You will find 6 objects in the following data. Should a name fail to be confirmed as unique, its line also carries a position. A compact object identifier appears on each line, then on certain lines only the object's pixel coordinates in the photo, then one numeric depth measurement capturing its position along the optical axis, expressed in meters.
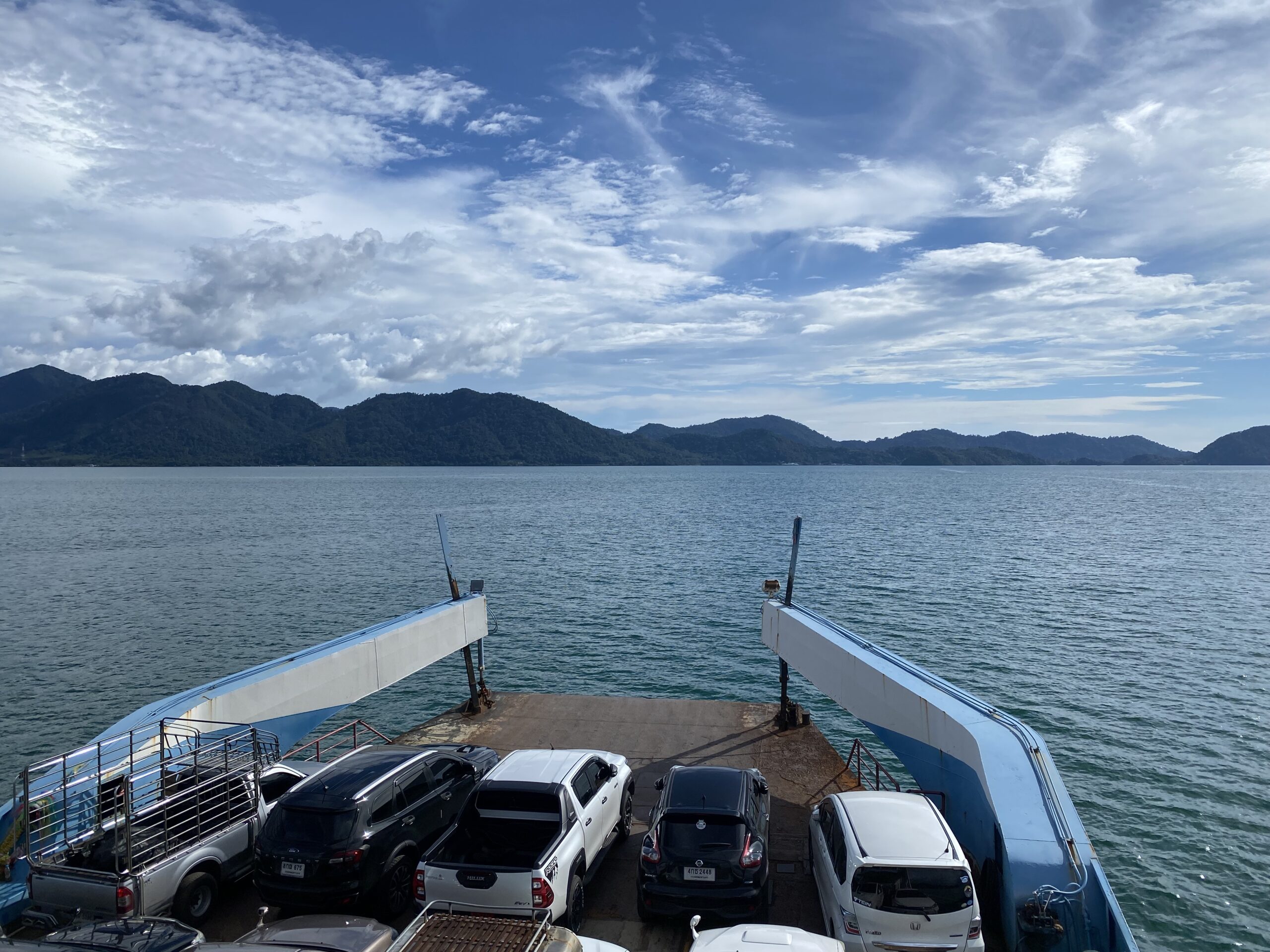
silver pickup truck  8.05
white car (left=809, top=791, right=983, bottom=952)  7.62
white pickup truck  7.92
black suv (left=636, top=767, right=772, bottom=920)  8.48
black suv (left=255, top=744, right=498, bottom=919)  8.65
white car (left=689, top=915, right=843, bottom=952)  6.66
